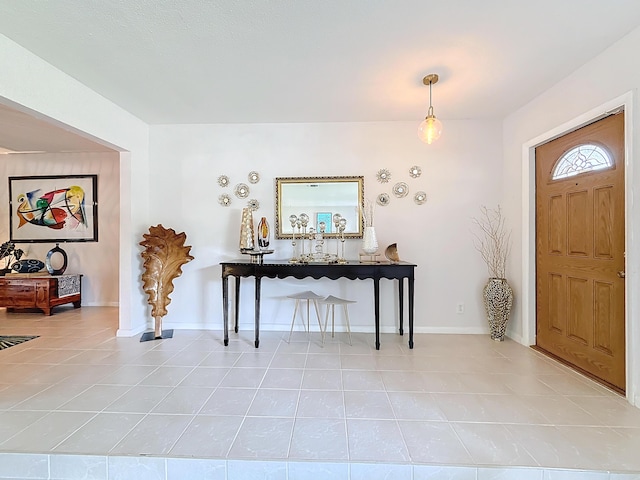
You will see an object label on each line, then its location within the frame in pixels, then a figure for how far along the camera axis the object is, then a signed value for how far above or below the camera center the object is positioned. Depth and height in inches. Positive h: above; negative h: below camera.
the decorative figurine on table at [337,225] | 127.2 +6.7
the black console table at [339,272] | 112.2 -12.0
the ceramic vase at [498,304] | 117.8 -25.5
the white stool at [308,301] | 116.4 -27.1
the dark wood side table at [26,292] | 160.9 -27.8
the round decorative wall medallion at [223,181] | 134.6 +27.3
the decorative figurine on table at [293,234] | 127.9 +2.9
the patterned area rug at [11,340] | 115.7 -40.7
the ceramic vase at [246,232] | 121.3 +3.6
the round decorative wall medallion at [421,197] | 130.2 +19.2
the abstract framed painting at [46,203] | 184.9 +23.7
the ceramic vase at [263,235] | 122.2 +2.3
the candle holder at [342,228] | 123.0 +5.3
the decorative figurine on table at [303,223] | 127.3 +7.6
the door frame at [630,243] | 73.0 -0.7
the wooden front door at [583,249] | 81.0 -2.8
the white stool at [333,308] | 116.8 -30.5
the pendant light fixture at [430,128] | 90.7 +34.9
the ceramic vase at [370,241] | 120.3 -0.2
